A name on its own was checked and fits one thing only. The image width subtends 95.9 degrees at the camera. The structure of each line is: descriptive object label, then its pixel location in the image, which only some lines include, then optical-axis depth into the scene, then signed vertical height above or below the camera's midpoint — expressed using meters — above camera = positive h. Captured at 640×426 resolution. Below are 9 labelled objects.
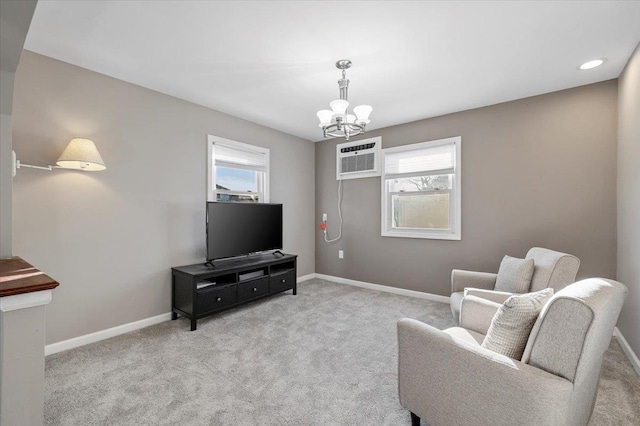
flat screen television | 3.33 -0.21
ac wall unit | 4.51 +0.86
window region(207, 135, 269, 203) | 3.72 +0.56
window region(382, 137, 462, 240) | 3.86 +0.30
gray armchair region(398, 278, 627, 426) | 1.07 -0.67
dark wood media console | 3.01 -0.85
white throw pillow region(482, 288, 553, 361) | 1.29 -0.52
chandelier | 2.47 +0.84
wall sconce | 2.38 +0.46
